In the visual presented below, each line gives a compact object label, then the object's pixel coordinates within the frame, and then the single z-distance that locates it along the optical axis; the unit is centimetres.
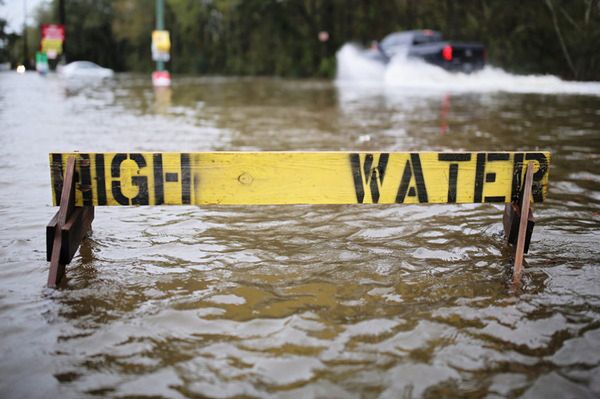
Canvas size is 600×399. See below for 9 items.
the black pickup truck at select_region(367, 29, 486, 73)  2009
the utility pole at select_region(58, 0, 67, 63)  4550
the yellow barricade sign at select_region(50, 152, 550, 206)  393
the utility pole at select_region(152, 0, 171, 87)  2203
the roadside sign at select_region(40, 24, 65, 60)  4625
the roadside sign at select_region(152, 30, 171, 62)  2205
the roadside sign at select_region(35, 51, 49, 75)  4114
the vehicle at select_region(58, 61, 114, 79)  3875
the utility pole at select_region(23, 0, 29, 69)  7066
